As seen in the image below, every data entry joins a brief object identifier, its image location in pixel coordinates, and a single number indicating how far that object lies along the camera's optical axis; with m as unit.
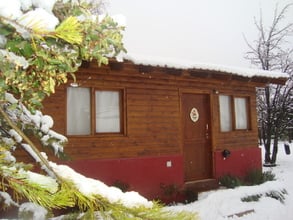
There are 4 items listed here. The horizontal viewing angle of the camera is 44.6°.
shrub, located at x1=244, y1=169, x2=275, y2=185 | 9.96
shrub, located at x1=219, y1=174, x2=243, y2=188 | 9.24
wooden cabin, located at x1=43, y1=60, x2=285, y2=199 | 7.48
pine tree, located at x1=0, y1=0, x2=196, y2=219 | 1.07
